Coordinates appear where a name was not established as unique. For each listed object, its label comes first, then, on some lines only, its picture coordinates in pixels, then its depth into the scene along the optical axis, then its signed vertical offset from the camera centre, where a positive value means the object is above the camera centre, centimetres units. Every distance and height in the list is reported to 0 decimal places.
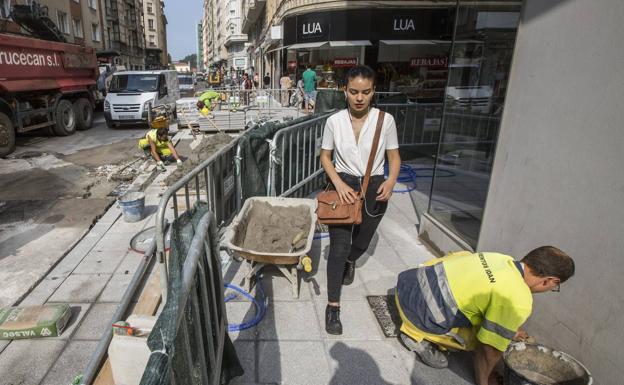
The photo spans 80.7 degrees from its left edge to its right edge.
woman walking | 282 -55
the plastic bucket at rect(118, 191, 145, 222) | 527 -173
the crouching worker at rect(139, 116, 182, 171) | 815 -134
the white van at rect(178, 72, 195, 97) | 3058 +2
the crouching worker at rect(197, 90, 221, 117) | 1265 -54
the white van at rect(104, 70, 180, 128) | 1355 -45
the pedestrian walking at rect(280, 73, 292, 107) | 1788 -3
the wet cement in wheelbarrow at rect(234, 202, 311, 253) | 365 -140
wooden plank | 252 -189
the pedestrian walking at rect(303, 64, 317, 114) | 1508 +18
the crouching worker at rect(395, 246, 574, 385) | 215 -126
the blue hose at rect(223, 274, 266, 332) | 300 -186
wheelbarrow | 315 -140
